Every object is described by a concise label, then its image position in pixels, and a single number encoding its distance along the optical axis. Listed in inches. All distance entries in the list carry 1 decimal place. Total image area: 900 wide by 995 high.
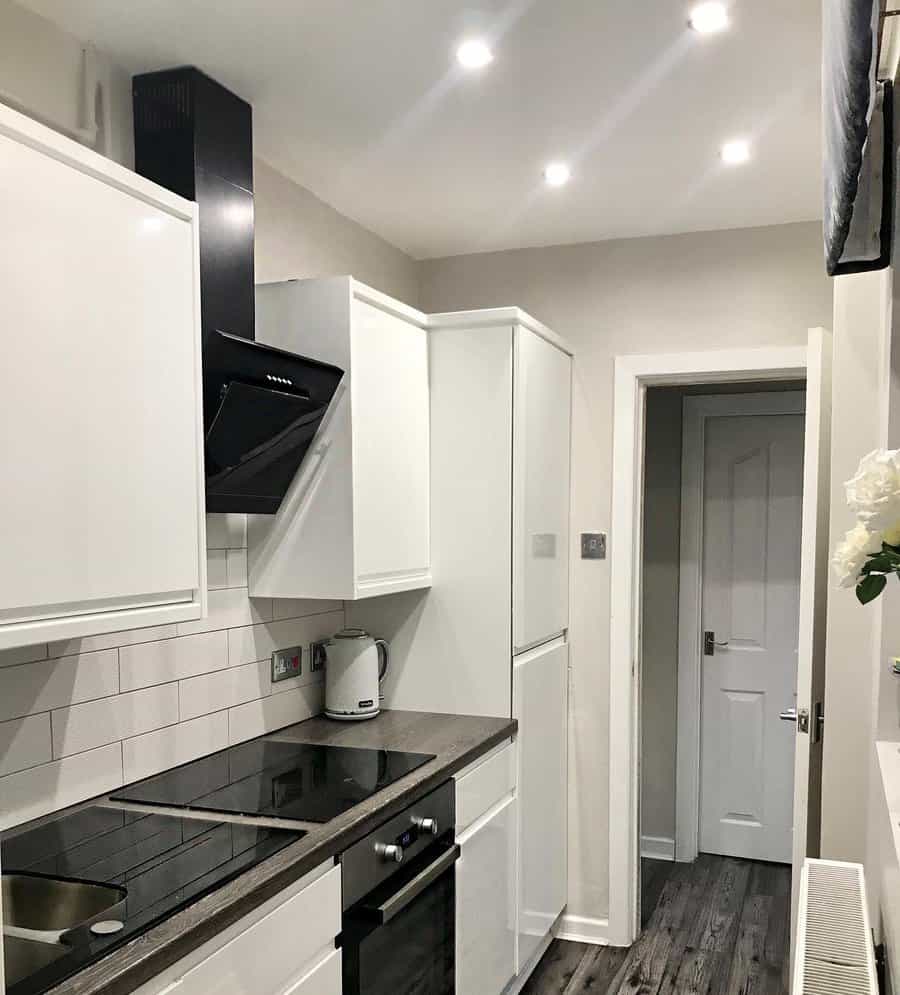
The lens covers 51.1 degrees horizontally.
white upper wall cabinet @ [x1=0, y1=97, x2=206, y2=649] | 57.4
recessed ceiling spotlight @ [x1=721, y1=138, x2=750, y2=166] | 97.9
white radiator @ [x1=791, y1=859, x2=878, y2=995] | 46.4
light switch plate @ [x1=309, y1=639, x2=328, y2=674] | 114.0
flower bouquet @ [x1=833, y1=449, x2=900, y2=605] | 33.1
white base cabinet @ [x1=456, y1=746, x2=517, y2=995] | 99.3
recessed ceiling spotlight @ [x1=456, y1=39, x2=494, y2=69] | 76.6
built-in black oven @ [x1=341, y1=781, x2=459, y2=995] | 76.6
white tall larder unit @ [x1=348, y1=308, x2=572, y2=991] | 114.2
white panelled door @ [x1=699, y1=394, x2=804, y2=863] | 166.9
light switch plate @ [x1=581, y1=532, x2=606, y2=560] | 135.1
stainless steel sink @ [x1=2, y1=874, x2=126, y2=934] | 63.7
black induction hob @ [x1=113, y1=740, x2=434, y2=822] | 79.6
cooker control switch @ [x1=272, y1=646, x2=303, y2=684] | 106.6
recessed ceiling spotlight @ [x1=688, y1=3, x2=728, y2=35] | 70.2
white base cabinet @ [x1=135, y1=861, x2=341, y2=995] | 58.4
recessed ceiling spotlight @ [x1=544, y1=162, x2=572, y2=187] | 105.1
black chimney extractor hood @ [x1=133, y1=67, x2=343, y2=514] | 81.0
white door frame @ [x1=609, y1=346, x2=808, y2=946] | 133.2
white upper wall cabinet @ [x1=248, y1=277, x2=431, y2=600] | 97.3
